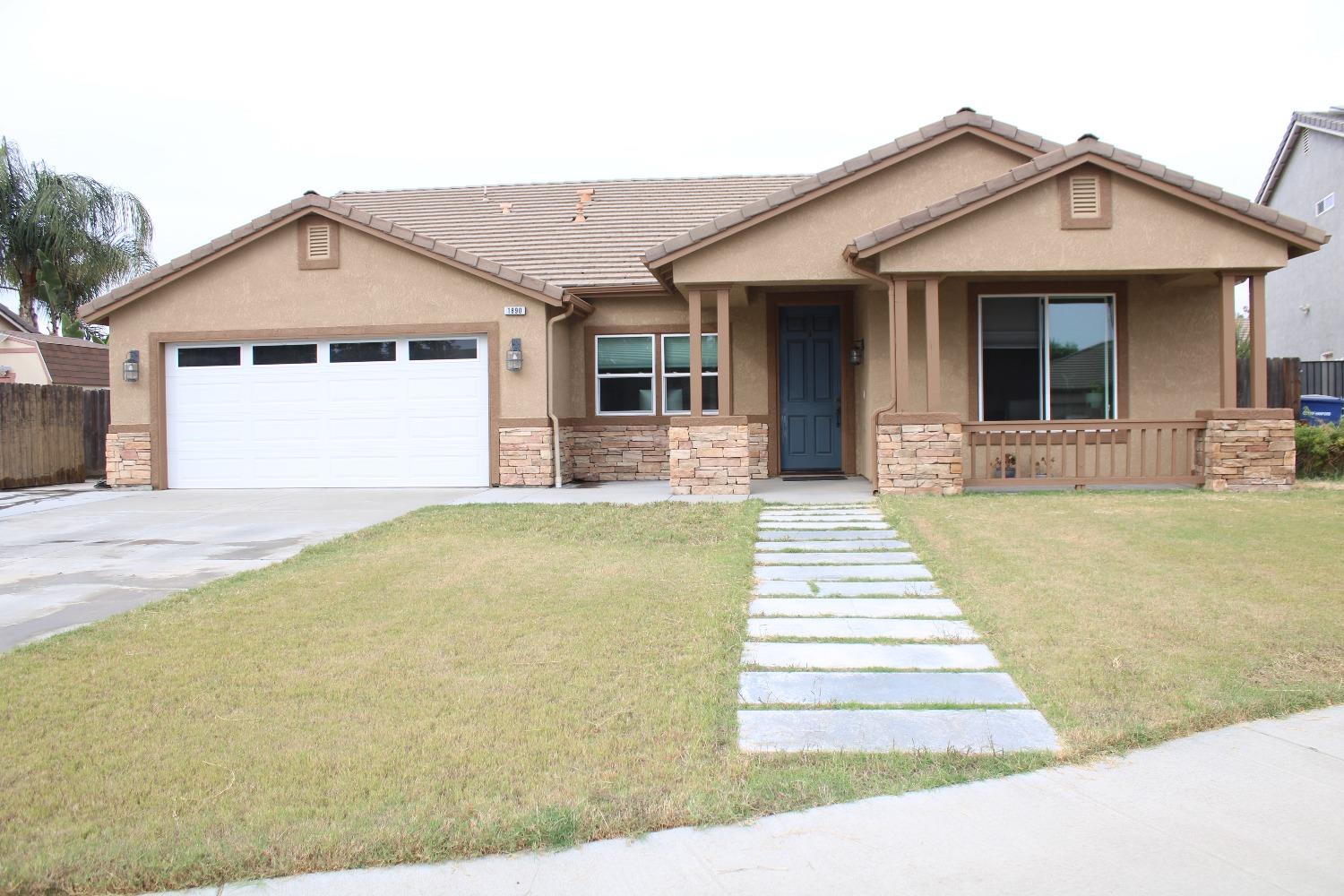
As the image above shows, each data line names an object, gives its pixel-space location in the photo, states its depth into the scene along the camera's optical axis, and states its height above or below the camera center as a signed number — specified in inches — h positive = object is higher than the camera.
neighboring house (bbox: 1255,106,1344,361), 811.4 +149.6
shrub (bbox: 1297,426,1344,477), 514.6 -11.5
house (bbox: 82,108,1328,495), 457.7 +54.1
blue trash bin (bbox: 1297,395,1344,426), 592.4 +12.5
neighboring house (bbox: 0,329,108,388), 838.5 +74.6
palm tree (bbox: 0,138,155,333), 1219.9 +264.9
